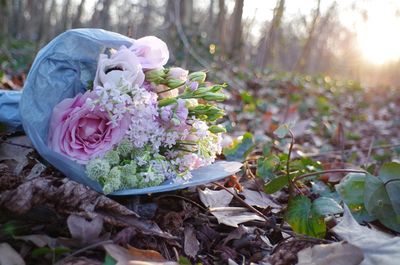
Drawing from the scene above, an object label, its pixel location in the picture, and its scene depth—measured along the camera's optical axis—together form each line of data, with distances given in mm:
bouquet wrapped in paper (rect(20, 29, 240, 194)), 484
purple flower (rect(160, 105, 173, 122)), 498
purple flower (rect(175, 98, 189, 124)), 506
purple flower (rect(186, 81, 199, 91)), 528
